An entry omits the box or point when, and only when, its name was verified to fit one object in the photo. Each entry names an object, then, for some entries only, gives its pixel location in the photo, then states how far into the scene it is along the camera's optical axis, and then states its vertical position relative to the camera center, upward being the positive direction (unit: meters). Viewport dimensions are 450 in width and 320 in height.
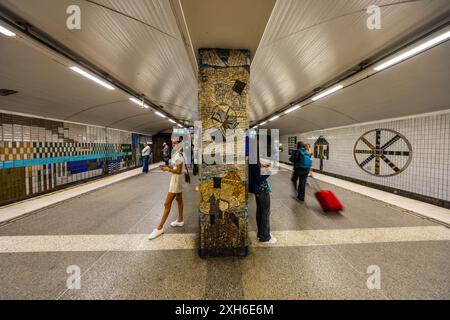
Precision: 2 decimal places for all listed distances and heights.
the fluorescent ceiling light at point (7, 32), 2.30 +1.64
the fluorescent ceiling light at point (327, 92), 4.89 +1.85
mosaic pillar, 2.78 -0.08
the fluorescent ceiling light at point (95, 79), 3.59 +1.77
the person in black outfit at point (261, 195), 2.98 -0.71
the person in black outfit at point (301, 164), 5.46 -0.32
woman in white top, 3.38 -0.55
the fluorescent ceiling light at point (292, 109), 7.43 +2.04
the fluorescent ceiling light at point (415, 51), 2.60 +1.73
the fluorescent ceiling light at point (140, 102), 6.27 +1.98
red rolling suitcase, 4.59 -1.28
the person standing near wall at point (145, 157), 10.80 -0.17
